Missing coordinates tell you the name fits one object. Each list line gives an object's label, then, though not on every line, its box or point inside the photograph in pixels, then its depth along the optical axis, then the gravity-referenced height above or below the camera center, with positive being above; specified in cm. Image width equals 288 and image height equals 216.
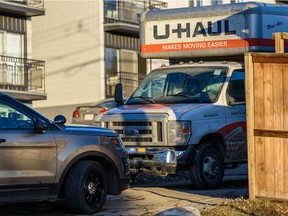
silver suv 877 -42
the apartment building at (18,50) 2714 +309
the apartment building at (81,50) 3033 +338
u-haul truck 1199 +60
